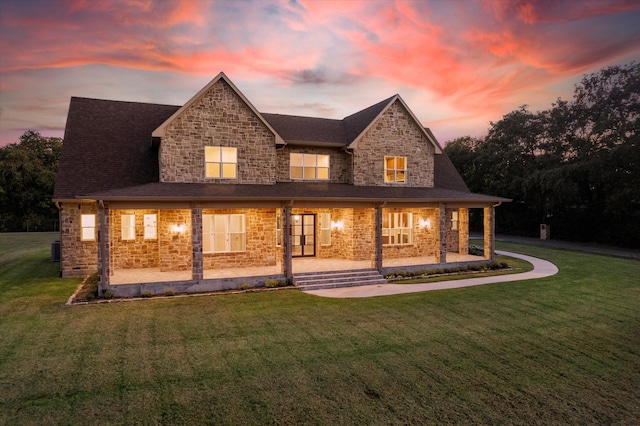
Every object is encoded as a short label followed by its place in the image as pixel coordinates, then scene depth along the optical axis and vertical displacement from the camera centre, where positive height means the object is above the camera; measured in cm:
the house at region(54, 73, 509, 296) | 1473 +50
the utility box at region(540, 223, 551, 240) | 3512 -257
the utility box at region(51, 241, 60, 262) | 2033 -238
